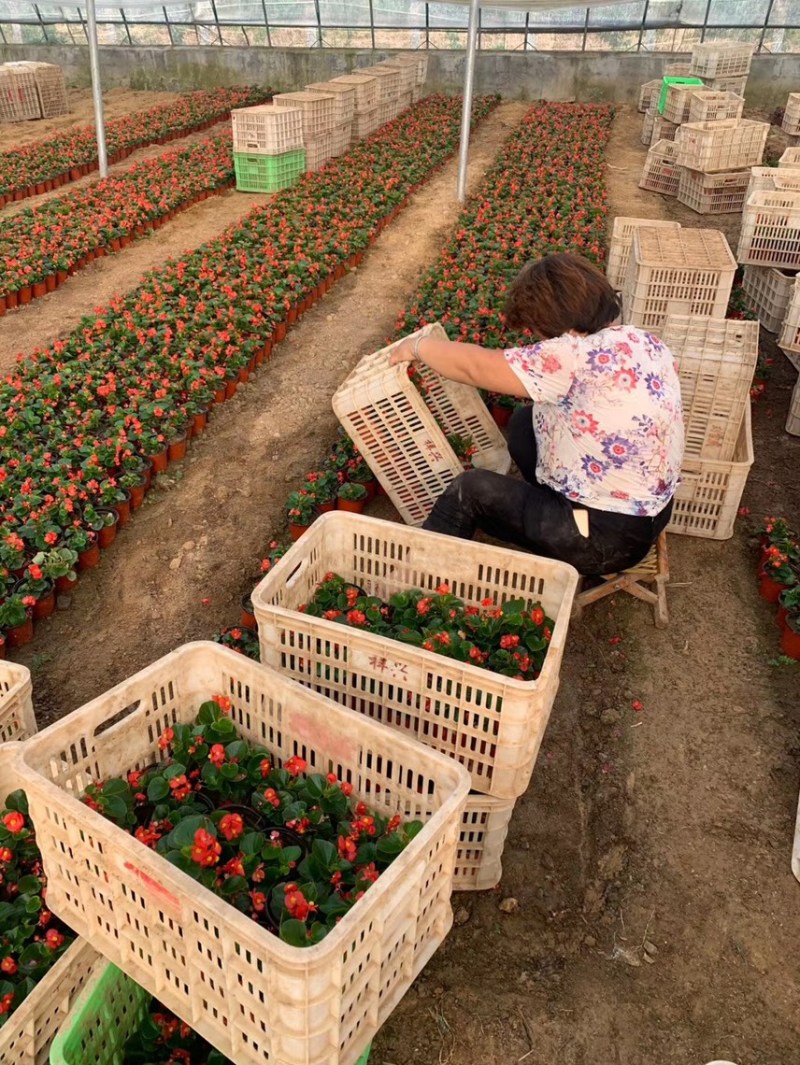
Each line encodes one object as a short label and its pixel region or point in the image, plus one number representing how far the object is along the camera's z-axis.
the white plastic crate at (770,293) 7.32
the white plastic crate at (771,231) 7.14
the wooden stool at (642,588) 4.33
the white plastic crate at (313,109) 12.13
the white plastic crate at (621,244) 7.54
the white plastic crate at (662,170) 12.10
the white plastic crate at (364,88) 14.14
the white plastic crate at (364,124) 14.52
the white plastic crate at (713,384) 4.62
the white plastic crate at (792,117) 13.76
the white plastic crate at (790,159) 9.06
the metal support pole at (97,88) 12.02
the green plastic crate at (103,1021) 2.03
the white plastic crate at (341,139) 13.38
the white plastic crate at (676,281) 6.19
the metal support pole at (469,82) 11.06
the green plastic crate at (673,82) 13.75
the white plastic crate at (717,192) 10.97
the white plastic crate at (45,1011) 2.17
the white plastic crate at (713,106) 12.46
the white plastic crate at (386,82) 15.66
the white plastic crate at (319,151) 12.58
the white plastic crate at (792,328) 5.78
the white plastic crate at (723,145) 10.84
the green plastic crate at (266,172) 11.92
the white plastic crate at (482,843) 2.81
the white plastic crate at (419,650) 2.65
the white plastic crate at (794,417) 6.04
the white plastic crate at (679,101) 12.98
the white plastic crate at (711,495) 4.63
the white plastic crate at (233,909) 1.85
